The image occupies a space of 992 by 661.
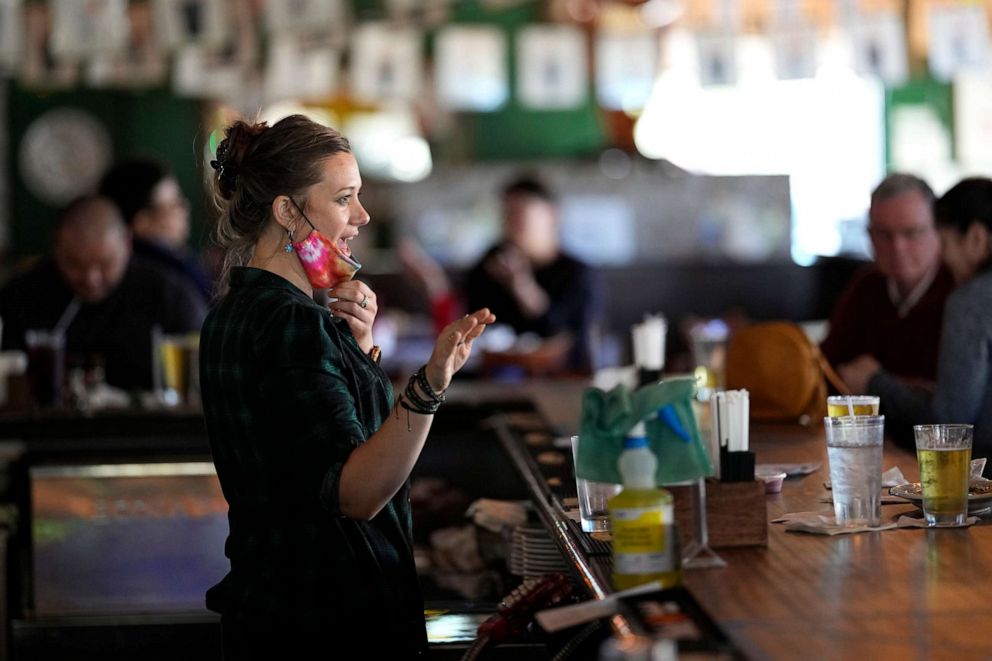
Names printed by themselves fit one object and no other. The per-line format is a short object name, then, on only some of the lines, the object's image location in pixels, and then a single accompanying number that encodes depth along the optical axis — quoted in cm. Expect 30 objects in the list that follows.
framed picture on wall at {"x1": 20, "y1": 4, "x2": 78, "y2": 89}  1620
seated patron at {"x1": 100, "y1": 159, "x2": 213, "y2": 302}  1034
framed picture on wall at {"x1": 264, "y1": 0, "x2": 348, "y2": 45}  1502
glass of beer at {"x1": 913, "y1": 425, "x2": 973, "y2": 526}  418
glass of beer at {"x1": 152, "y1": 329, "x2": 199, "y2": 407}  902
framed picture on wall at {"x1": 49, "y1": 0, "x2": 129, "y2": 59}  1459
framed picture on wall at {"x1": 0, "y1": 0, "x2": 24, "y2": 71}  1609
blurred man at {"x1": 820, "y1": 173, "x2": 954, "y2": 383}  775
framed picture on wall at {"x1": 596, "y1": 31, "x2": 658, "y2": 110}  1730
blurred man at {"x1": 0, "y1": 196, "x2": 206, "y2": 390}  894
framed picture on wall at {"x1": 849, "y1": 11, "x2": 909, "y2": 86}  1545
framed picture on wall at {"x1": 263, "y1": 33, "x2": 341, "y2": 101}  1677
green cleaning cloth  358
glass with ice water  417
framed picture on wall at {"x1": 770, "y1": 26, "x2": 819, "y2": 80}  1552
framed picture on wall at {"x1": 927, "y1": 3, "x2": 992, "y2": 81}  1564
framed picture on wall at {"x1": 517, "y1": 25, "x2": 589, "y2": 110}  1767
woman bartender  382
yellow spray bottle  345
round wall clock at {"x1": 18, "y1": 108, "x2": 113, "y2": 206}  2120
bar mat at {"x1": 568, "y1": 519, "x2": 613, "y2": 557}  405
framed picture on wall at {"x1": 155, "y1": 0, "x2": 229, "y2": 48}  1515
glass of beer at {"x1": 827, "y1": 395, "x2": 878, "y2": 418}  495
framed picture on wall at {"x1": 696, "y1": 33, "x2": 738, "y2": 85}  1545
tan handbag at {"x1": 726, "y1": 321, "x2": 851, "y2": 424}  693
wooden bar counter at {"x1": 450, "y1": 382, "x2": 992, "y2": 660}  293
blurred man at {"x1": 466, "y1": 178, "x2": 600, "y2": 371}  1273
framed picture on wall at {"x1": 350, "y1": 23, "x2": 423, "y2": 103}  1739
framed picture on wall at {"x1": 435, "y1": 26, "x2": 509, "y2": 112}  1795
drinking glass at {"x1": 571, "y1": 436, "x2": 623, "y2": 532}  441
